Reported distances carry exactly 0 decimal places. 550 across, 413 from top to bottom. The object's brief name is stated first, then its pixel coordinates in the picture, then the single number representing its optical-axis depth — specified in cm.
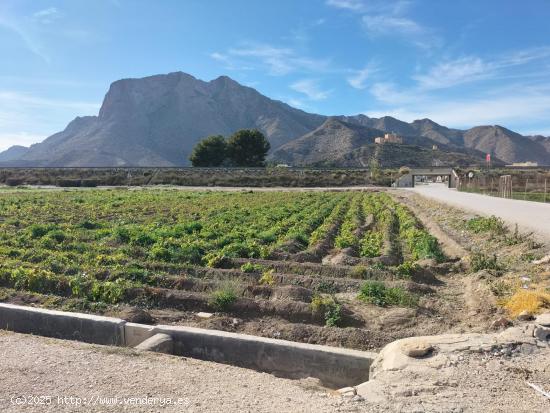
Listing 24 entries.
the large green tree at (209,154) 9819
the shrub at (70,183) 7015
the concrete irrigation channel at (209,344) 583
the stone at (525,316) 648
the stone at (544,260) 976
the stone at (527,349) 528
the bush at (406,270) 989
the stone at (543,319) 573
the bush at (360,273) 995
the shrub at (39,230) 1488
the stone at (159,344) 620
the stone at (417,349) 538
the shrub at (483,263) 1021
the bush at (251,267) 1020
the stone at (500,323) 653
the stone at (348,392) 471
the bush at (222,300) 797
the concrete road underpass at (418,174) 6538
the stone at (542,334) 548
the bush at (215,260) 1079
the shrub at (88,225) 1776
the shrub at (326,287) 911
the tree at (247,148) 9781
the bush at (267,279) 941
